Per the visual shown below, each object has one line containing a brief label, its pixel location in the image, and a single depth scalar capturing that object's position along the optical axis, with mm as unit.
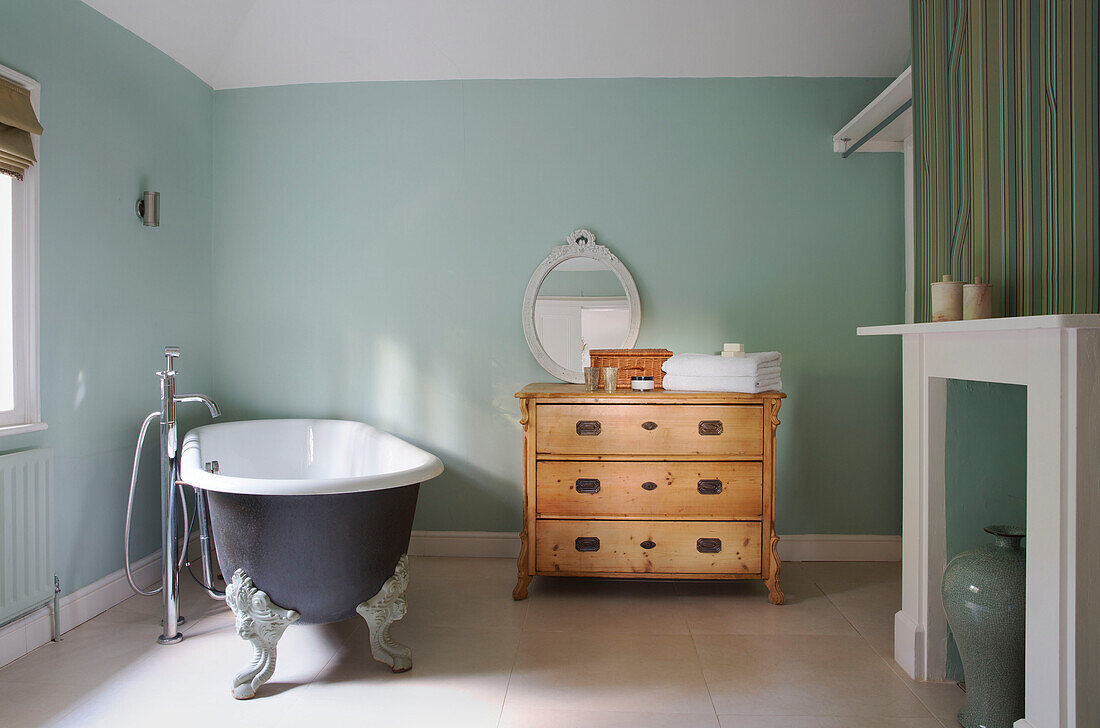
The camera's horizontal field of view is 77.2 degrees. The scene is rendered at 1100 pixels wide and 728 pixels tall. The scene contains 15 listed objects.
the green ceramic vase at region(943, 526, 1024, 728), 1749
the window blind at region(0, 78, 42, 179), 2219
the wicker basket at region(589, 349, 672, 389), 3146
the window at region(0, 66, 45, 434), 2352
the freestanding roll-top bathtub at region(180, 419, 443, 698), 2012
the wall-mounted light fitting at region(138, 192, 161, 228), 2902
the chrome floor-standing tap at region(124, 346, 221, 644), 2463
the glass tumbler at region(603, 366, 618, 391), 2977
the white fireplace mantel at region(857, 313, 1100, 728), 1487
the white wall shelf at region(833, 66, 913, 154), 2680
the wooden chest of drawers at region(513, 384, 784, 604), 2820
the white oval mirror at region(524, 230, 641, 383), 3346
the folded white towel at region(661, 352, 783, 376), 2785
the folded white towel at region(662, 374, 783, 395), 2789
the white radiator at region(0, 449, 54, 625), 2252
